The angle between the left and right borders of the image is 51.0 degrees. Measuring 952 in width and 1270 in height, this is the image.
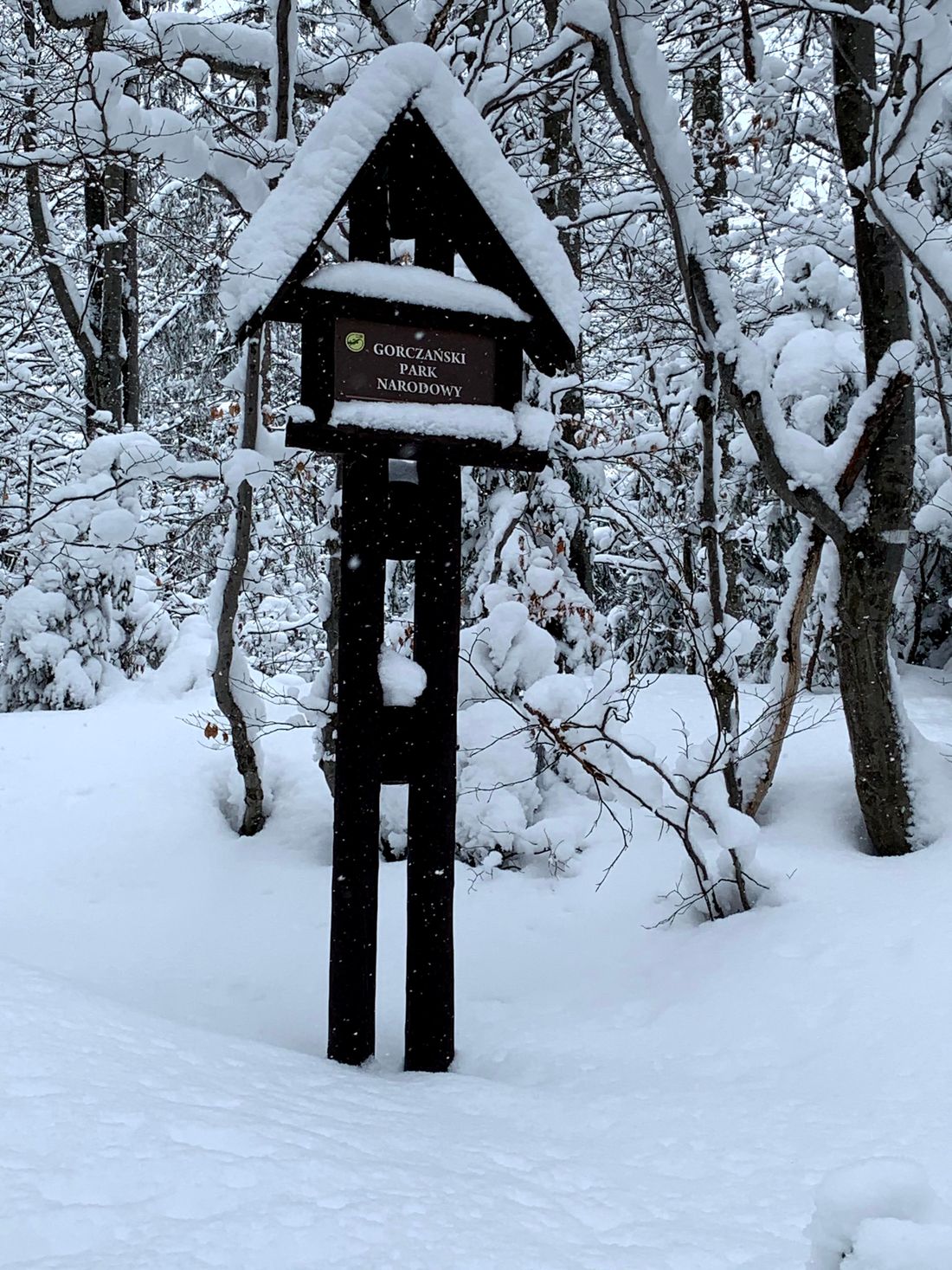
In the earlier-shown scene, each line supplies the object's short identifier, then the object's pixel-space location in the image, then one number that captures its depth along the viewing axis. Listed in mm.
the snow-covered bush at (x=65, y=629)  9852
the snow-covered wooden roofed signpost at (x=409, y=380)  3488
